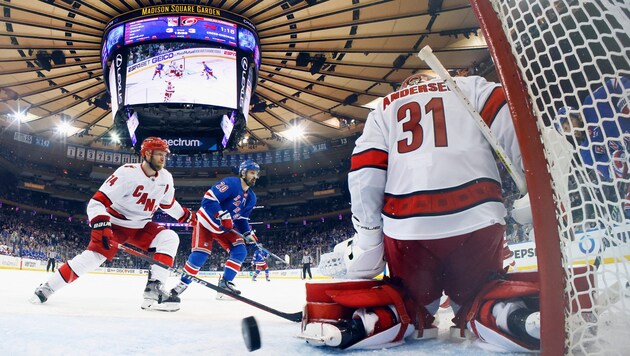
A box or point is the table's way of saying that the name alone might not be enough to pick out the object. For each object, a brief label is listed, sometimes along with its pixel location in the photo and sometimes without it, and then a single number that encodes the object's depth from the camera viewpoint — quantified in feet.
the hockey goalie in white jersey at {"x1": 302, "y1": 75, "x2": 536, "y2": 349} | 5.91
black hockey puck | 5.03
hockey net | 3.42
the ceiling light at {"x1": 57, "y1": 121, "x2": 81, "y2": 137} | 59.11
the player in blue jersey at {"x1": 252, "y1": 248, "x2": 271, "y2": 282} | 41.17
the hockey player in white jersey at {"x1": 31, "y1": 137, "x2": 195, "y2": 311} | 11.96
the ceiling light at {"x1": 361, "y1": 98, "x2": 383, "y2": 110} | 50.72
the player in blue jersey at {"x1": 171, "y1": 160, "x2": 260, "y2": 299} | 17.35
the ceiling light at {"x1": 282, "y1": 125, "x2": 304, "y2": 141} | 58.34
